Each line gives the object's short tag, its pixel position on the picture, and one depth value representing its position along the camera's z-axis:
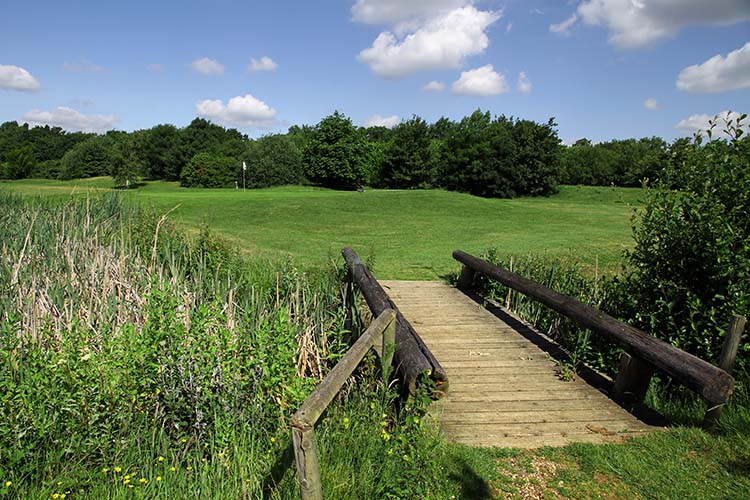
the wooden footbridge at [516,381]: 3.75
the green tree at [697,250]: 5.08
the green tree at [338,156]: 61.52
